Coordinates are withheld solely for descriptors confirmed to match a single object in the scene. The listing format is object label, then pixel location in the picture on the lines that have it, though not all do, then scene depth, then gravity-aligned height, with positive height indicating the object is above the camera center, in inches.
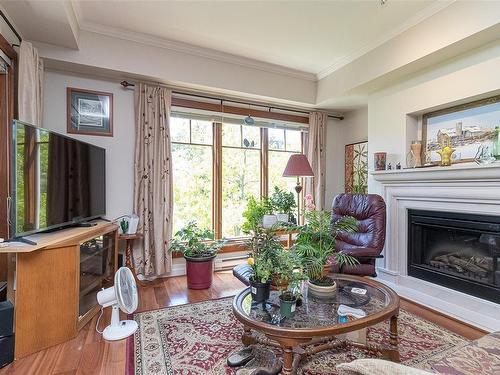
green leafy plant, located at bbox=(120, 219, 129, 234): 115.5 -17.3
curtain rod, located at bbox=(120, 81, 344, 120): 121.4 +45.1
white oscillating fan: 75.8 -33.8
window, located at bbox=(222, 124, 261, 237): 151.2 +7.9
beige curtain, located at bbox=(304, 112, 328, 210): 164.7 +17.3
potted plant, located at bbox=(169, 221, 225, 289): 115.1 -29.4
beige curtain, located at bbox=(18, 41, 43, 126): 87.5 +33.1
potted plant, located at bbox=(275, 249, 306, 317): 58.6 -20.9
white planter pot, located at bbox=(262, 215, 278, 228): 132.6 -17.0
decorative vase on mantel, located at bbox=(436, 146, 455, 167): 97.6 +10.9
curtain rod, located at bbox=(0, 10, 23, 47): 83.4 +51.6
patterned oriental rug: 64.9 -43.2
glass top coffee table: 51.8 -28.0
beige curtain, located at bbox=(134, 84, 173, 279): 122.6 +3.2
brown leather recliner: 97.8 -18.2
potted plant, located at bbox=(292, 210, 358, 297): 67.8 -16.0
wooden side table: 112.7 -26.3
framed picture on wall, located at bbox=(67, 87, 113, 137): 114.6 +31.5
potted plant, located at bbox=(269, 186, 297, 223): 139.6 -9.6
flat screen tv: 69.9 +1.4
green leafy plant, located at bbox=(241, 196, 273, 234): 140.3 -14.9
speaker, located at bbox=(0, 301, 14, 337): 65.3 -32.4
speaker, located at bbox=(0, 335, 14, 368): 64.6 -39.6
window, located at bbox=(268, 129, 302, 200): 163.0 +20.9
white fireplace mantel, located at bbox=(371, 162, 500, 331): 85.5 -7.5
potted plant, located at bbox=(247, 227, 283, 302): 62.2 -18.8
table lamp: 134.8 +9.1
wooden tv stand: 68.9 -28.0
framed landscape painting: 93.9 +21.7
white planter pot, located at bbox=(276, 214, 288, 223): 135.9 -16.1
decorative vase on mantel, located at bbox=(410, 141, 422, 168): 110.8 +13.6
